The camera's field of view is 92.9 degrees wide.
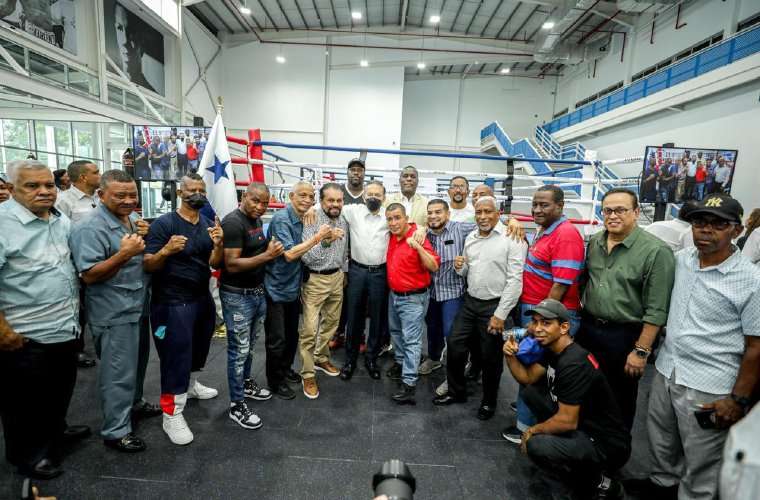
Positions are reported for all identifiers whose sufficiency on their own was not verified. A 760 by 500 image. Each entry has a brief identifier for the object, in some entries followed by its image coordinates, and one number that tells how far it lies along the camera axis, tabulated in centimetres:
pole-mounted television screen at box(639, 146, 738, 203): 477
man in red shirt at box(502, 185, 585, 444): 232
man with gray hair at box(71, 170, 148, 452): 202
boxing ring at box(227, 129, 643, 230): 448
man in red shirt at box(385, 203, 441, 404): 294
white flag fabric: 315
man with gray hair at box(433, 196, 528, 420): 263
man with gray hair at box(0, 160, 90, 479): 183
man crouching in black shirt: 195
